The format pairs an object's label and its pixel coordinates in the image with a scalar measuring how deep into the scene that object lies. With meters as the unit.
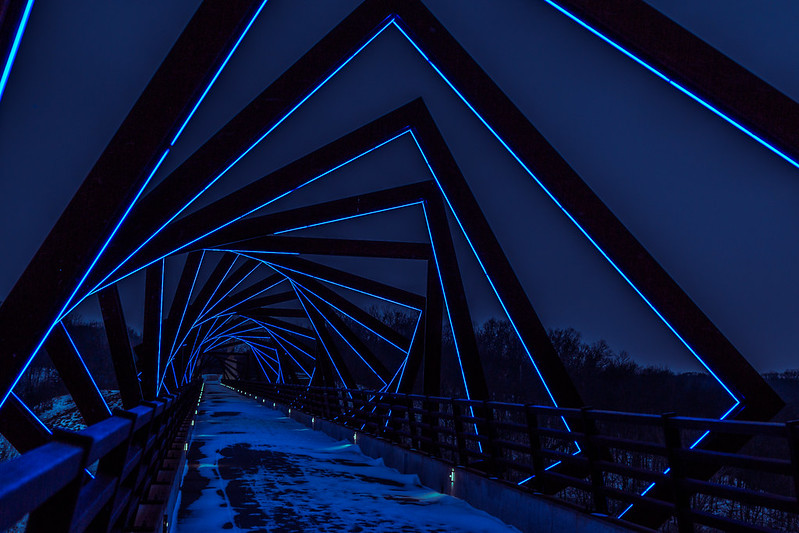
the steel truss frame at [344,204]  6.41
